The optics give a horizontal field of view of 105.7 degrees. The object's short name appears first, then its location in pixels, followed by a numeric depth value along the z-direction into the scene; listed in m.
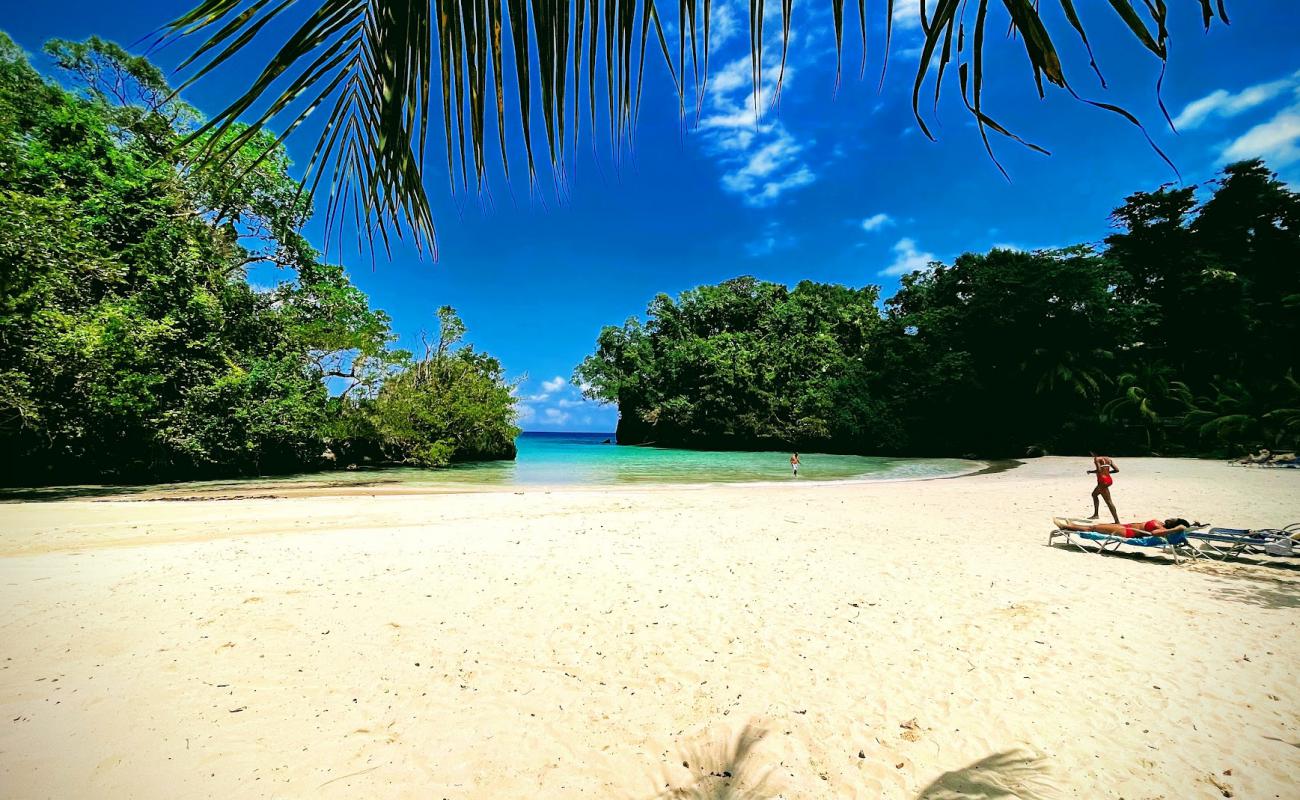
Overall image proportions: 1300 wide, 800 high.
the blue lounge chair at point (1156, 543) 7.04
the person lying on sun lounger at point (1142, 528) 7.10
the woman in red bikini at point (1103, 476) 9.71
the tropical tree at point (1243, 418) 18.20
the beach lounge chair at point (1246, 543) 6.60
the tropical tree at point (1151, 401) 24.39
